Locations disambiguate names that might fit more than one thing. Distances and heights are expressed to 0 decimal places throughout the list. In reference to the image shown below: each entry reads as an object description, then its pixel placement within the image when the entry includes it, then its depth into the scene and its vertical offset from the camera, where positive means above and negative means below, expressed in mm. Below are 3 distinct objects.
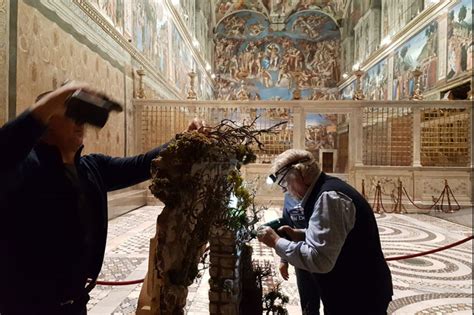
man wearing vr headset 1173 -295
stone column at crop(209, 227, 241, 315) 1924 -787
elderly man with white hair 2018 -671
